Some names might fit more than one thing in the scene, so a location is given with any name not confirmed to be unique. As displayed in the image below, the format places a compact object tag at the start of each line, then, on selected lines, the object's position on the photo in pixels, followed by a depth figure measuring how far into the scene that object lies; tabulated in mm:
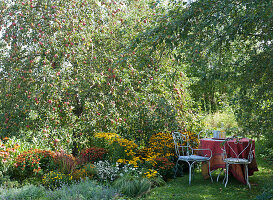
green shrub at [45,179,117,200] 3703
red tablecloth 4994
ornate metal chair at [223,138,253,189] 4647
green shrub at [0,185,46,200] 3764
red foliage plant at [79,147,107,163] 5672
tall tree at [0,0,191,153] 5730
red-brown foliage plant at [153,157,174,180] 5277
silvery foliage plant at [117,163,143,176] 4866
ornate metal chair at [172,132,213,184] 5031
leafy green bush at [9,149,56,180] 4895
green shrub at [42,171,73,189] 4520
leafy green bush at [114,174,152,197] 4301
